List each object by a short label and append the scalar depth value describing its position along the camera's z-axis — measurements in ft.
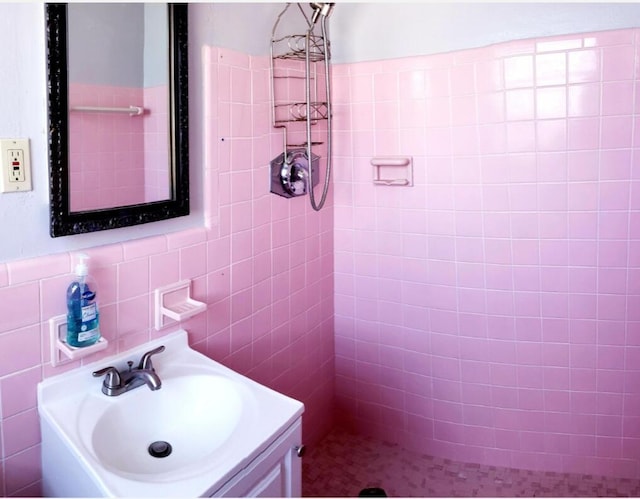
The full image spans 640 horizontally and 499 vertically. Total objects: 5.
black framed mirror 3.49
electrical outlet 3.32
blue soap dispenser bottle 3.64
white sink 3.04
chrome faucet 3.82
